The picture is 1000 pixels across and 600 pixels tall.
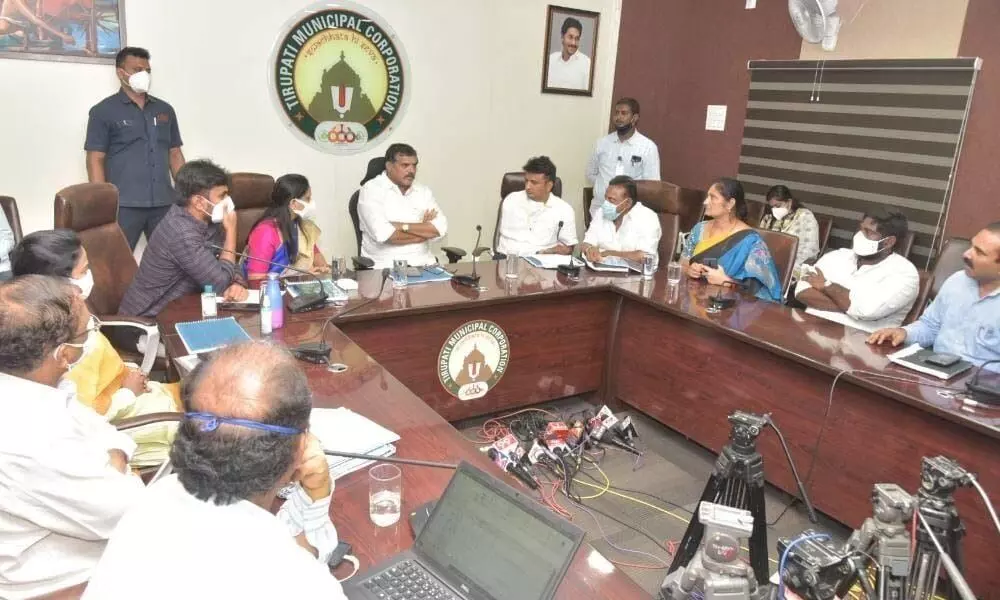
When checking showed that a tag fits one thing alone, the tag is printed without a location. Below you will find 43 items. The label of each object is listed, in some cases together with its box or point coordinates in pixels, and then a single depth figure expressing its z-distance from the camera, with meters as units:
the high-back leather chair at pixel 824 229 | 4.28
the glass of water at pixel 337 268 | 2.87
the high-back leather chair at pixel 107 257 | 2.36
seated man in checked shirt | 2.49
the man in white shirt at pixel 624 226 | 3.63
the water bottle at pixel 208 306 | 2.31
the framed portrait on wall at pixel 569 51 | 5.02
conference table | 1.73
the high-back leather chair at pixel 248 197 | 3.47
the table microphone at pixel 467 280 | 2.96
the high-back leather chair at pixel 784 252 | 3.29
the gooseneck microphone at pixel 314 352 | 2.00
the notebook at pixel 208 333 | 2.03
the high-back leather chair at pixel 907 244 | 3.84
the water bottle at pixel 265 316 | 2.21
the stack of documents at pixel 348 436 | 1.46
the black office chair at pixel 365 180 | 3.83
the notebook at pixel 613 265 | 3.41
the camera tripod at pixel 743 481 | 1.39
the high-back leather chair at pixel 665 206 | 4.00
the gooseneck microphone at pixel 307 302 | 2.43
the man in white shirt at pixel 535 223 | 3.98
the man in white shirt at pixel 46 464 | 1.09
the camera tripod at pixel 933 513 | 1.08
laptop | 1.01
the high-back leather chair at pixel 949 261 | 3.11
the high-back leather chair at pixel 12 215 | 2.88
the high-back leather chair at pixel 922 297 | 3.02
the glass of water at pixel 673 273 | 3.27
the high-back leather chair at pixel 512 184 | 4.26
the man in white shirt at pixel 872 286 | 2.89
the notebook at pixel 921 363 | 2.19
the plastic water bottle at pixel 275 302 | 2.25
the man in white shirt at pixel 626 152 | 4.86
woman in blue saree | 3.20
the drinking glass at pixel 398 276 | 2.89
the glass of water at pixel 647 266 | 3.30
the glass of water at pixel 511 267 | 3.17
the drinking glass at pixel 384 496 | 1.29
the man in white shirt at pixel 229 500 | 0.81
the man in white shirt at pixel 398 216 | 3.65
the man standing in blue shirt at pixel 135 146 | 3.45
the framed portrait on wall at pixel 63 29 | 3.30
